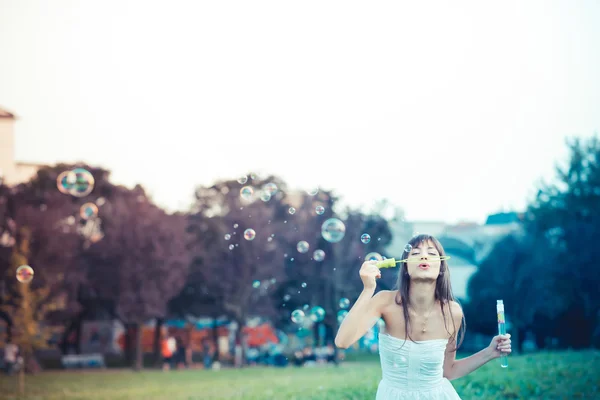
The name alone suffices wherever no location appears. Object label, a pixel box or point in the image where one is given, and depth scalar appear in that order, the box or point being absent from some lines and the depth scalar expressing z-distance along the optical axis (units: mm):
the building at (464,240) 46156
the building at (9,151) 48250
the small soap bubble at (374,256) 7791
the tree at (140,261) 35875
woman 4234
